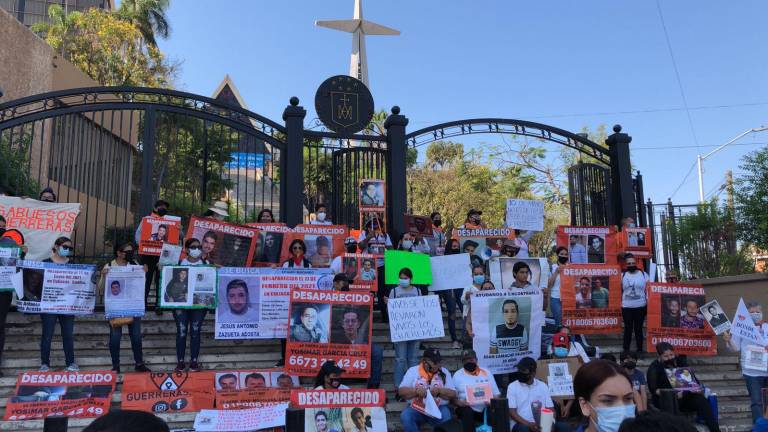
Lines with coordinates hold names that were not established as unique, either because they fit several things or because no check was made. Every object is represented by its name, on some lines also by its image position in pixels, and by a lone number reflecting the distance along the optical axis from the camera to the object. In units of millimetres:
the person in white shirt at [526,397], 7609
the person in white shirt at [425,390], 7543
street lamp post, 31844
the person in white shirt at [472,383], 7785
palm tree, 35156
